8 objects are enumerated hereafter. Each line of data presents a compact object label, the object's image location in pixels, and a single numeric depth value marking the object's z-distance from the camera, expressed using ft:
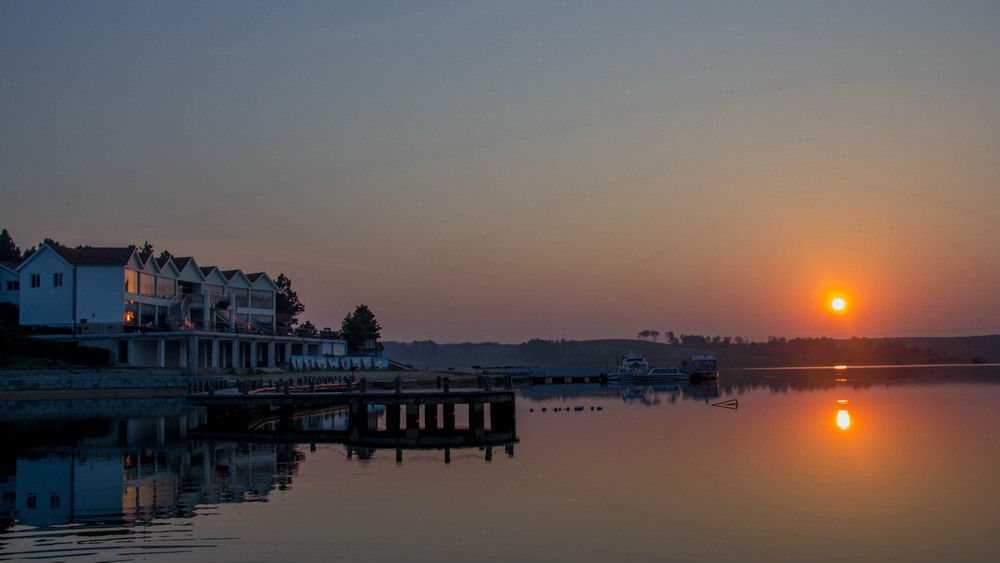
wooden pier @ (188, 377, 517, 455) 142.20
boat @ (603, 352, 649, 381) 428.56
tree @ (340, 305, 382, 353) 419.74
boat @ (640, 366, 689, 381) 435.12
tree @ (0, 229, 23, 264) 428.56
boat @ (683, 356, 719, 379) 424.05
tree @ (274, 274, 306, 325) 471.62
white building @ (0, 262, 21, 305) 295.07
